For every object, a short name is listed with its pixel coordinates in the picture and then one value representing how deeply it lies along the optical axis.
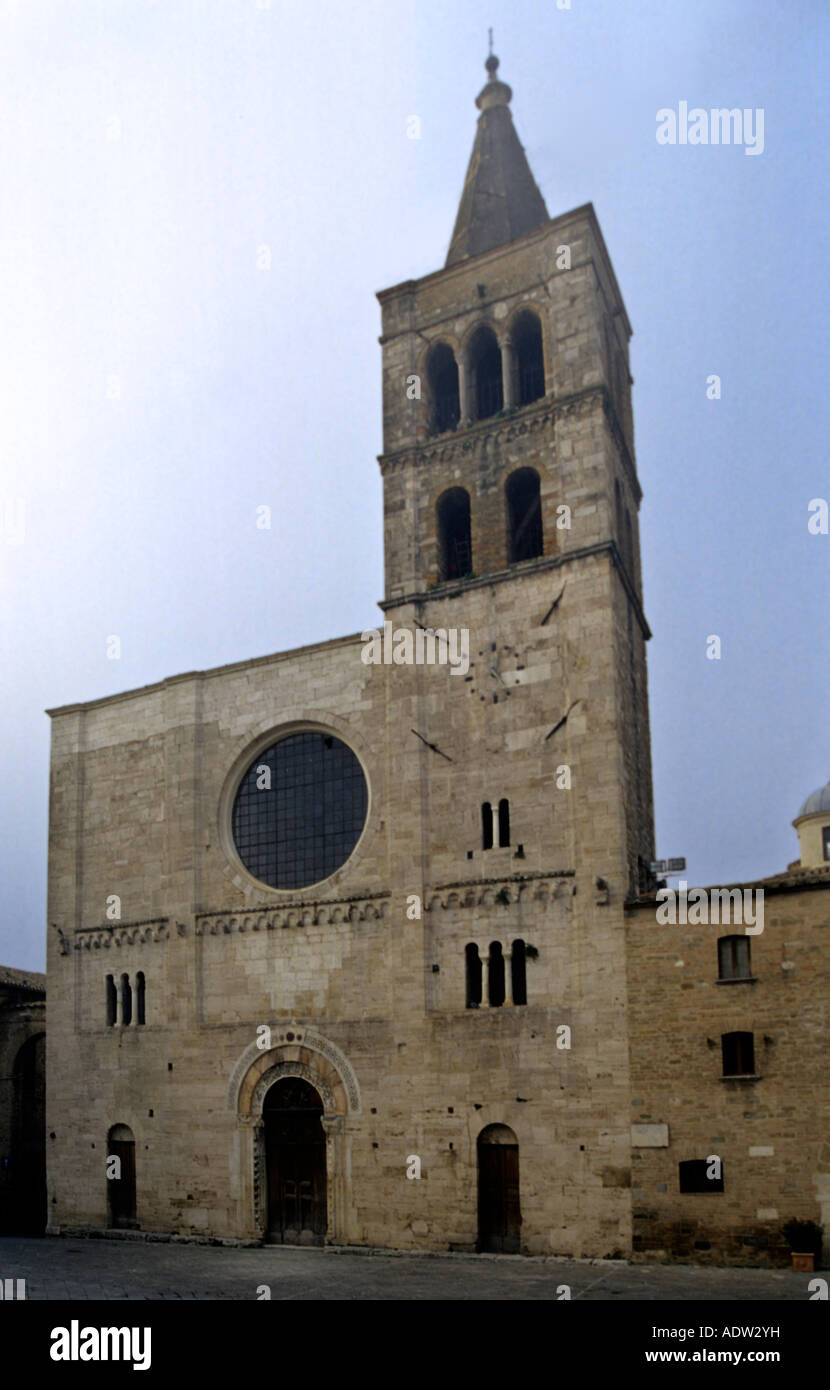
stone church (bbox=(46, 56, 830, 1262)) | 20.86
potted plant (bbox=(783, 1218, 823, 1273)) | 19.02
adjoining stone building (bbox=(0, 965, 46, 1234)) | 32.72
